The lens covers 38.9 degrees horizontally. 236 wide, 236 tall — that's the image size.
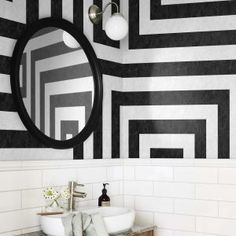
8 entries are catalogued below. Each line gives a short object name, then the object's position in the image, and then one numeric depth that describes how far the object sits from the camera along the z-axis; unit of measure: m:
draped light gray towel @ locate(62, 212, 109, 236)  1.87
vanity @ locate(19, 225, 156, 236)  2.11
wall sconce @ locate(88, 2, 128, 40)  2.30
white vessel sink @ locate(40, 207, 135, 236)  1.89
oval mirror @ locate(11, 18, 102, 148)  1.98
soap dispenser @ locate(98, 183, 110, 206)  2.32
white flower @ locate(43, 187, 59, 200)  2.02
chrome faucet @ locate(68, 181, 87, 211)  2.11
